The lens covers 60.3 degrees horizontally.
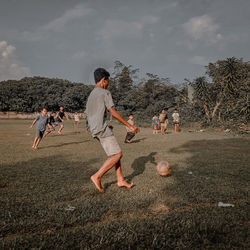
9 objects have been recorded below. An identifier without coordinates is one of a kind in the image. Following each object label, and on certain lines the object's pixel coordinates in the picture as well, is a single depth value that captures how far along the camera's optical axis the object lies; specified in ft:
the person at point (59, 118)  57.80
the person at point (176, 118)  67.10
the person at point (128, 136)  38.69
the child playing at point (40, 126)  33.06
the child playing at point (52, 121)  49.10
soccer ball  16.92
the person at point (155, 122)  62.65
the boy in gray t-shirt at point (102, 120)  13.08
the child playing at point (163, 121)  61.07
